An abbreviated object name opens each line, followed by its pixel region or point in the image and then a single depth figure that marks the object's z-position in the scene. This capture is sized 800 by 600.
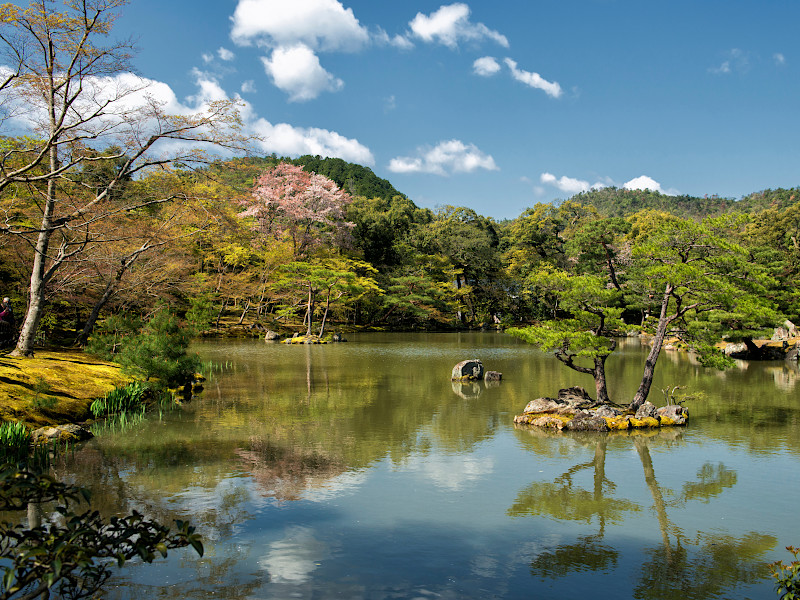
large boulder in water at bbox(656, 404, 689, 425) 11.00
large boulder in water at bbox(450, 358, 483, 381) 16.81
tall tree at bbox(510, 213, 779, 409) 10.48
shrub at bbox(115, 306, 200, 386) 12.34
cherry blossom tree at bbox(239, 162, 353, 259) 34.31
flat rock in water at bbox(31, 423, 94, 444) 8.45
